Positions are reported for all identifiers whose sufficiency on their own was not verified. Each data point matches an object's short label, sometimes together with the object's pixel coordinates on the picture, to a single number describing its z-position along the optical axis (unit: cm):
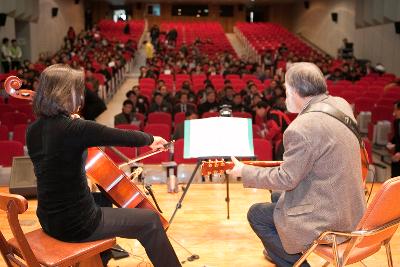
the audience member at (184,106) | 891
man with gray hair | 240
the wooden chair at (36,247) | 224
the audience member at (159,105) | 899
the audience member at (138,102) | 927
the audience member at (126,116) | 795
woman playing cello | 230
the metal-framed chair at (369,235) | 226
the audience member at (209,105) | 900
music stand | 328
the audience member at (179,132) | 690
